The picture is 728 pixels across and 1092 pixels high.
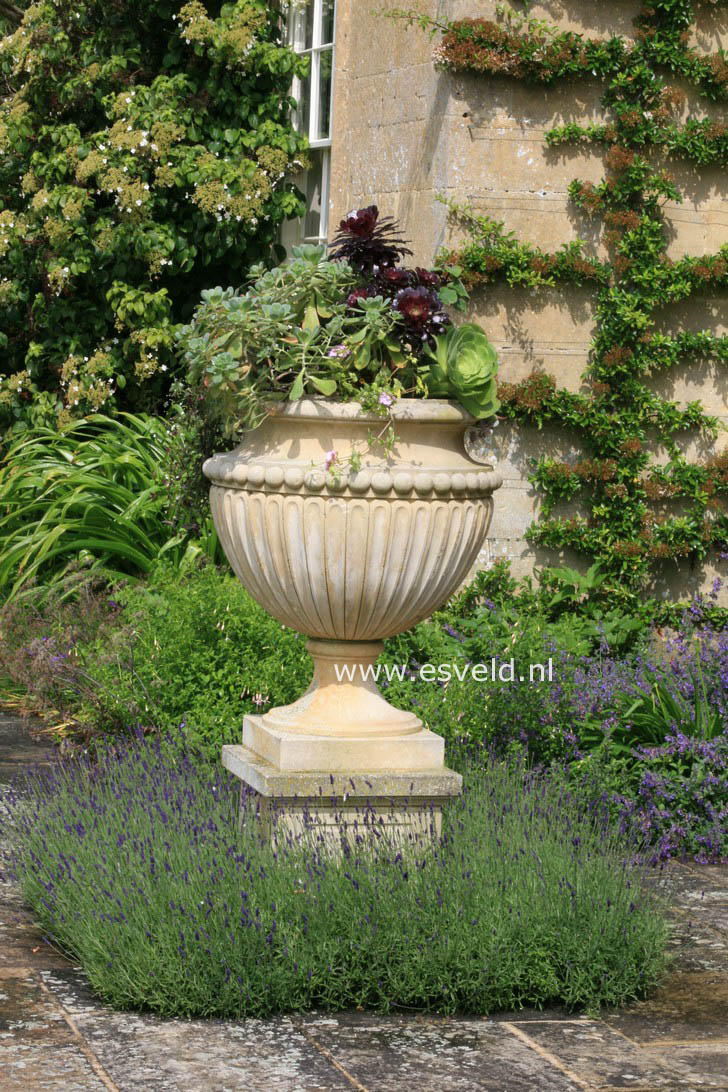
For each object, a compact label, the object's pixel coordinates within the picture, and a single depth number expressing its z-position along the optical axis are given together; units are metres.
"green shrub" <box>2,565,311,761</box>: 10.52
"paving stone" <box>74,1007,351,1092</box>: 5.73
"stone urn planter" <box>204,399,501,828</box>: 7.50
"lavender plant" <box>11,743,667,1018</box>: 6.55
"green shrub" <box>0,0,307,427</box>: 16.05
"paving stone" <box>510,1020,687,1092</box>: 5.89
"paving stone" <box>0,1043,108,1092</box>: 5.60
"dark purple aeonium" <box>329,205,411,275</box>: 8.02
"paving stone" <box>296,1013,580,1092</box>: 5.83
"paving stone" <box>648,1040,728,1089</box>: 5.92
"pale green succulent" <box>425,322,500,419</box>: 7.73
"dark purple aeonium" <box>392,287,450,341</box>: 7.72
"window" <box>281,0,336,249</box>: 16.09
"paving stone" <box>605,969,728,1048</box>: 6.45
